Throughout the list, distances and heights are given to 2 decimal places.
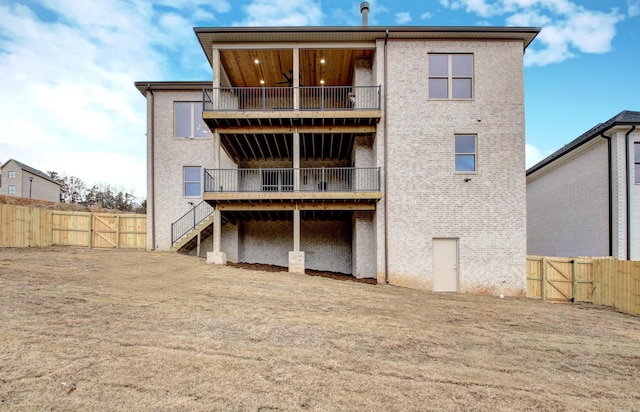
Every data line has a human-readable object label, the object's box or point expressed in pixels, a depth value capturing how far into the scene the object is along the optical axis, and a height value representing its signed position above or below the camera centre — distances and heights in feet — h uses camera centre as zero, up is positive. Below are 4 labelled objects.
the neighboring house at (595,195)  44.75 +2.35
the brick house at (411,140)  41.34 +9.28
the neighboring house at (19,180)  121.29 +10.71
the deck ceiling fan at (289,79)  51.34 +20.97
